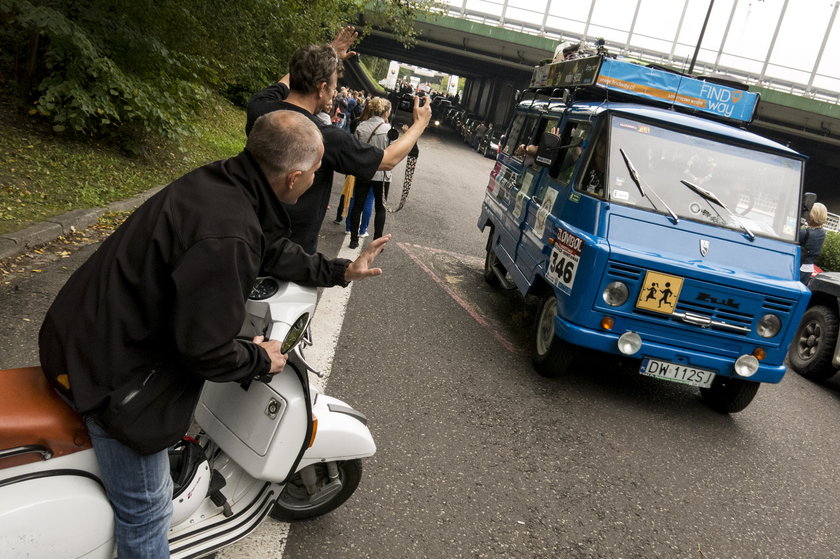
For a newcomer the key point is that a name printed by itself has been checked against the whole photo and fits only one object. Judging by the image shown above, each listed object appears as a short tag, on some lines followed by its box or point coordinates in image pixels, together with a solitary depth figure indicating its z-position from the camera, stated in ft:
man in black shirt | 10.18
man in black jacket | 5.66
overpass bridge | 111.75
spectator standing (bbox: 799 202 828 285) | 27.78
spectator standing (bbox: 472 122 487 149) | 109.50
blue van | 15.23
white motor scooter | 5.71
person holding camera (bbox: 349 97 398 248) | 24.25
